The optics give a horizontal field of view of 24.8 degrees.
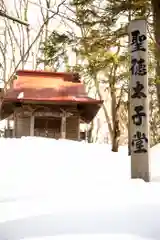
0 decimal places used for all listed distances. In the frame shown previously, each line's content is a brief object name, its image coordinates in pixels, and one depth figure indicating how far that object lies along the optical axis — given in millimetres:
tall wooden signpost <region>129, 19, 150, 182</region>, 7070
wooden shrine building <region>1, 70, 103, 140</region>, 17750
